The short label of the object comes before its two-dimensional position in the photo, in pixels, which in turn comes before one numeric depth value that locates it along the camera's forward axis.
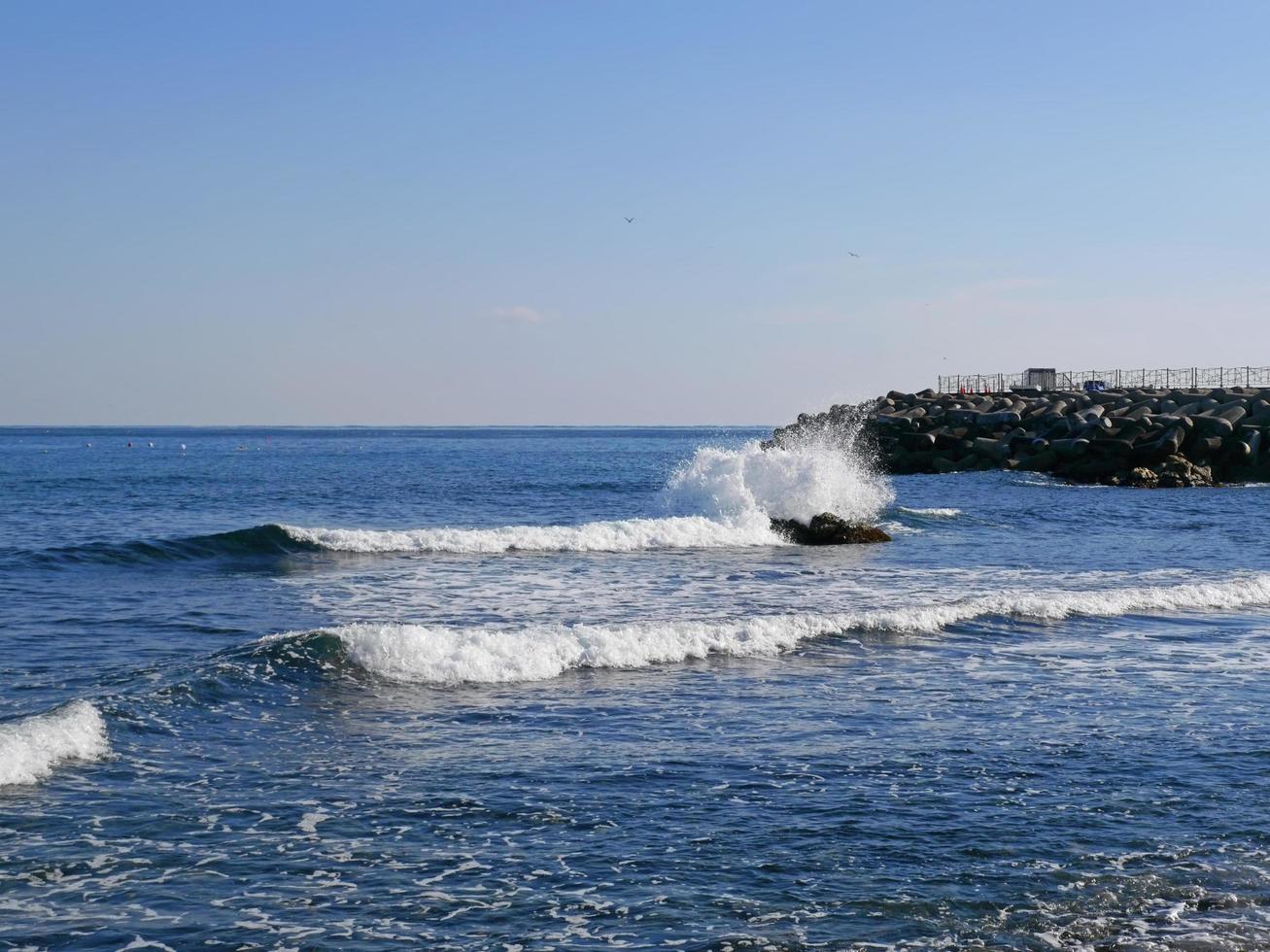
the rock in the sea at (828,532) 26.89
